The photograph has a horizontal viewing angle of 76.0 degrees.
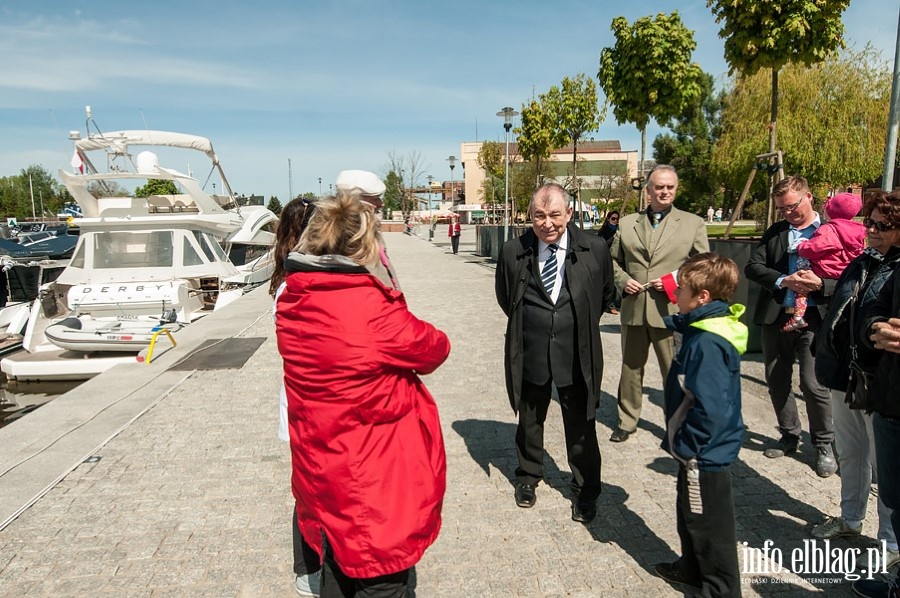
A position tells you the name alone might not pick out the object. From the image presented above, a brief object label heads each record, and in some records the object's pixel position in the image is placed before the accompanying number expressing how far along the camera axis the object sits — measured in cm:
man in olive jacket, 422
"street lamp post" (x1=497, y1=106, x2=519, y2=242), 2162
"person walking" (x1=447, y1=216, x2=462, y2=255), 2727
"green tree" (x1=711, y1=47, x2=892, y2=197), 1905
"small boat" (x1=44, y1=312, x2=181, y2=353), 926
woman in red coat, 193
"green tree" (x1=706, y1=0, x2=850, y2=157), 727
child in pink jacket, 363
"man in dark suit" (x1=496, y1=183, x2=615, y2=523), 341
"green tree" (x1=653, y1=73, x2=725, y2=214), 4319
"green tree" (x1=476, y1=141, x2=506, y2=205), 4161
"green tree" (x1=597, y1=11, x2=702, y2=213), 1027
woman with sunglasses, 253
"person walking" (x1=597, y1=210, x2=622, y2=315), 974
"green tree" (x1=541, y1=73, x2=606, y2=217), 1667
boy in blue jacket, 246
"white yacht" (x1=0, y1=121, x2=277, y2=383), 961
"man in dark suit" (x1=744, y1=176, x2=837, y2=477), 384
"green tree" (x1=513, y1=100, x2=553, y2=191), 1833
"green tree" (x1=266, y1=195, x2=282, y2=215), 6102
